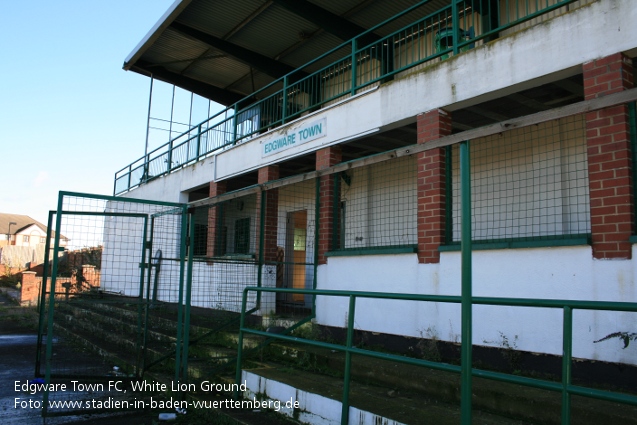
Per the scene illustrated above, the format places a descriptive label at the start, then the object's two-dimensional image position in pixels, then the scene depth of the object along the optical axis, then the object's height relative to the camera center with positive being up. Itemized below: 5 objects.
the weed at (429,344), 6.21 -0.93
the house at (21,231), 82.94 +4.80
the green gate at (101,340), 6.00 -1.33
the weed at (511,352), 5.48 -0.87
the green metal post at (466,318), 3.08 -0.29
